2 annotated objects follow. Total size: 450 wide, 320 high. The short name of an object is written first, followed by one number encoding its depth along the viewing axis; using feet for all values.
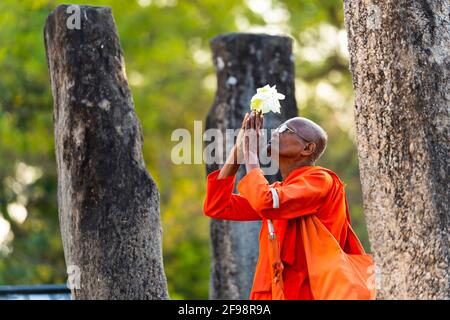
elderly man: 43.50
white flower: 45.21
